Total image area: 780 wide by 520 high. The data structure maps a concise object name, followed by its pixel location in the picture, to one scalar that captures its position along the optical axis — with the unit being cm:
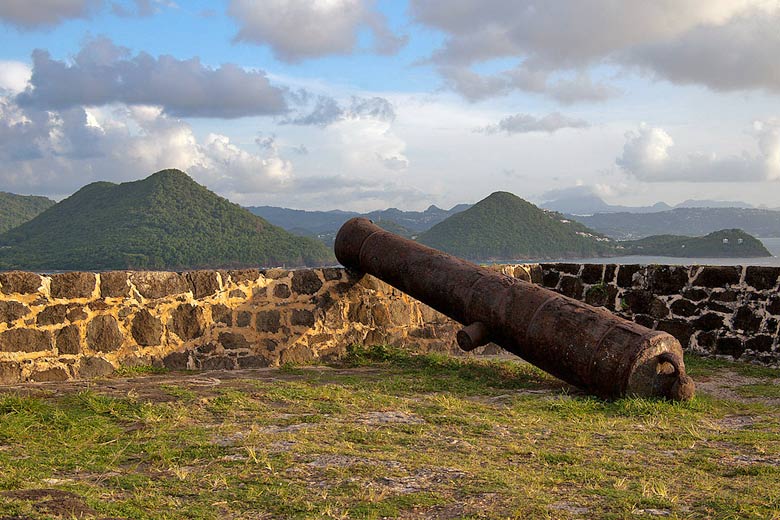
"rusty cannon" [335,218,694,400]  562
